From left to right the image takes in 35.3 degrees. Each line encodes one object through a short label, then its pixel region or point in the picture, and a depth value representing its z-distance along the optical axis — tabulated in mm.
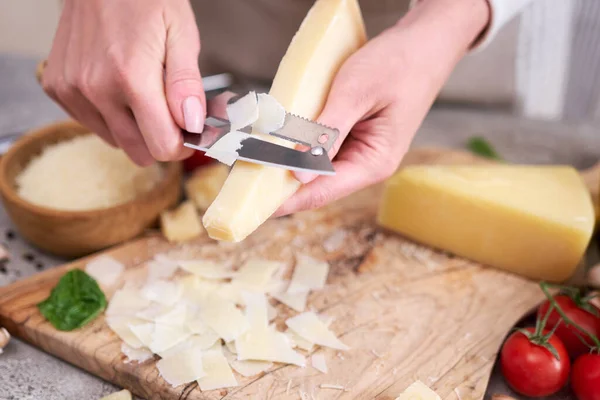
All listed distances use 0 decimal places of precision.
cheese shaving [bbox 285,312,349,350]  483
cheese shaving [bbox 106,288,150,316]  499
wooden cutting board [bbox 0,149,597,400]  467
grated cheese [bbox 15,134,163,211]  542
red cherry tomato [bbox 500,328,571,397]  465
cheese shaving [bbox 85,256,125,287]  520
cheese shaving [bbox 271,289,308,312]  507
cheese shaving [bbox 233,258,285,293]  516
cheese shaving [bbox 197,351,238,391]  459
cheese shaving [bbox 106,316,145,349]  480
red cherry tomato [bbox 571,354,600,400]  461
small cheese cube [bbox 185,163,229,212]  580
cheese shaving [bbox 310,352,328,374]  472
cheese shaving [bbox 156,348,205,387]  460
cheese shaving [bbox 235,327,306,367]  472
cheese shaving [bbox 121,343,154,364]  472
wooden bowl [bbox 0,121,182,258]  521
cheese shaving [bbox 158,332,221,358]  475
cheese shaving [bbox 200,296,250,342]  480
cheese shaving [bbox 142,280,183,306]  502
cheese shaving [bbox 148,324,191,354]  474
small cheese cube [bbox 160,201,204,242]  552
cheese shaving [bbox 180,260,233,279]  519
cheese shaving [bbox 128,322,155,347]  478
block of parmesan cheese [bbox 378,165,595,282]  526
